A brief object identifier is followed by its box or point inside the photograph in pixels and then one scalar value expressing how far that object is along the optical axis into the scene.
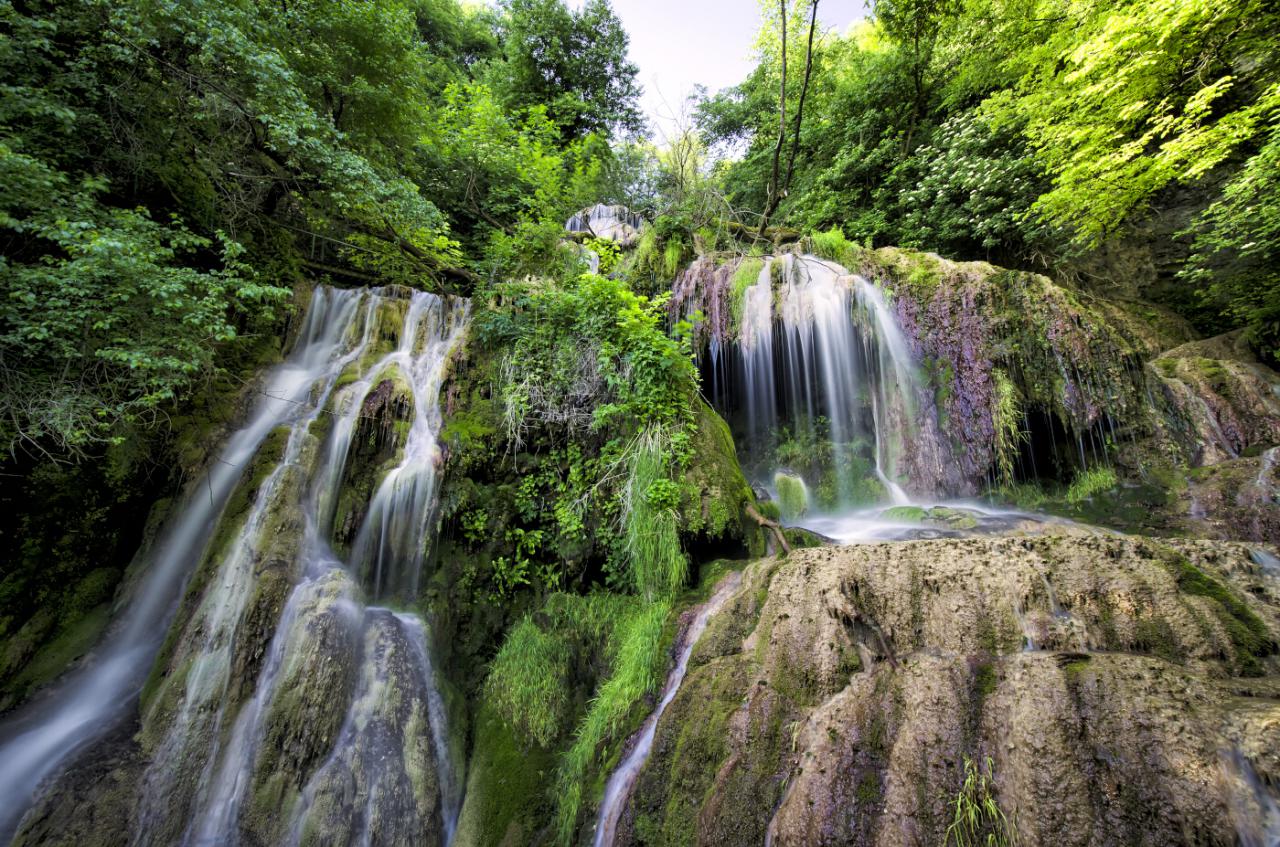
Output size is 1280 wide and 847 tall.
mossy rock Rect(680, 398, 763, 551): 4.01
